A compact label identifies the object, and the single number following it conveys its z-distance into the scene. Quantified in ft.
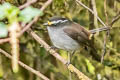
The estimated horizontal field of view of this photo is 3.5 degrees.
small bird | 11.36
